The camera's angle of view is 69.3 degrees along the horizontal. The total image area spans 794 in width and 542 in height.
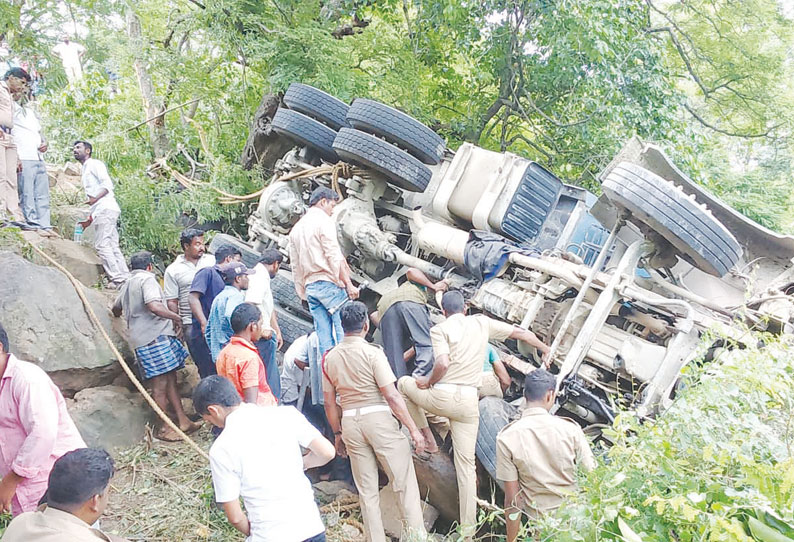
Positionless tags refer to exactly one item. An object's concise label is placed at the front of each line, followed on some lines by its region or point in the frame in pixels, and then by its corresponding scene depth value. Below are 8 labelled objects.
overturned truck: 3.50
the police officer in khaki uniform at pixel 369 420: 3.18
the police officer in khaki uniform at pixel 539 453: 2.73
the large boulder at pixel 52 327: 4.04
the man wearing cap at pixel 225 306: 3.77
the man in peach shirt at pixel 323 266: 4.16
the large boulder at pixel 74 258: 5.32
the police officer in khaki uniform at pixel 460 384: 3.38
